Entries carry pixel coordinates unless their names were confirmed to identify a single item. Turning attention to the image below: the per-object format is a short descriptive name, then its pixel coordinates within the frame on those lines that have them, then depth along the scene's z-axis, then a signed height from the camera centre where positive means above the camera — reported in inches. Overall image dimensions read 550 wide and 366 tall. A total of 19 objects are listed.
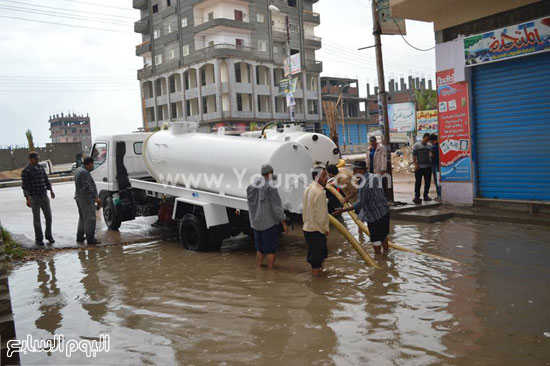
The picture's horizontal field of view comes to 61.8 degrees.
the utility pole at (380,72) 476.7 +84.9
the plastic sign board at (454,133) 442.0 +16.5
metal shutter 388.5 +16.4
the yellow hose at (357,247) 274.2 -56.4
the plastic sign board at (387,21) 476.4 +139.3
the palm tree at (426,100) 1578.5 +179.5
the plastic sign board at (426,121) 1138.0 +75.2
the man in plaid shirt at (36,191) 381.1 -13.6
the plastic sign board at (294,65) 847.7 +175.1
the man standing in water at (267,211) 280.1 -31.0
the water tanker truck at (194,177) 313.6 -9.8
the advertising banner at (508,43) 372.5 +89.5
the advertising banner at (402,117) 1338.6 +105.8
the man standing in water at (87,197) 375.2 -20.7
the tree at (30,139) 1107.9 +87.1
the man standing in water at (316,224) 255.1 -37.0
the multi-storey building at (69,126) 4047.7 +405.8
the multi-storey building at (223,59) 1814.7 +434.0
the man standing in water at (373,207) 292.4 -33.6
